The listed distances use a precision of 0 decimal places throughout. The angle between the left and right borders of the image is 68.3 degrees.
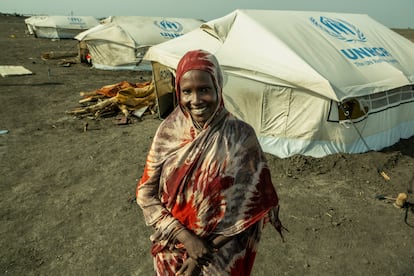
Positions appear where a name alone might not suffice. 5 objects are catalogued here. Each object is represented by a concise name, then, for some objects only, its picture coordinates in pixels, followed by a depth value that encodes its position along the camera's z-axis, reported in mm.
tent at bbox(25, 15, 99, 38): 30062
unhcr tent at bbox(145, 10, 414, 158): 5730
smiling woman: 1550
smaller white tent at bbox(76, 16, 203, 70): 15586
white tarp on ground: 13570
